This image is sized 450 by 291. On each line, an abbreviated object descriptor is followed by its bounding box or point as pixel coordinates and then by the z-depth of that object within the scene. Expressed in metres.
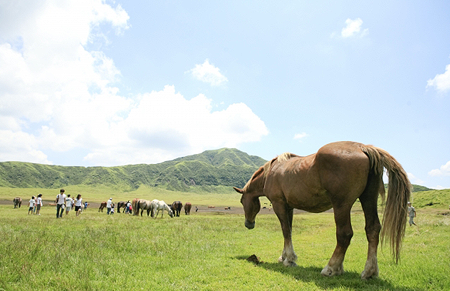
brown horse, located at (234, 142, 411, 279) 5.35
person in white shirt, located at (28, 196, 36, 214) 23.71
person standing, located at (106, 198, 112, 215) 28.66
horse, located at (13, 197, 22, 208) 34.27
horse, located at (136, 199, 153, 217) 29.81
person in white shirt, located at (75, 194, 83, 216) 22.15
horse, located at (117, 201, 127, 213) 38.47
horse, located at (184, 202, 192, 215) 39.39
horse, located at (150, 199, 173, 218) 29.25
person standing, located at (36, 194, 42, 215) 22.46
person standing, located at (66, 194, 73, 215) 21.61
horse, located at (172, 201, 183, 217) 35.31
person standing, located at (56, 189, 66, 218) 18.95
